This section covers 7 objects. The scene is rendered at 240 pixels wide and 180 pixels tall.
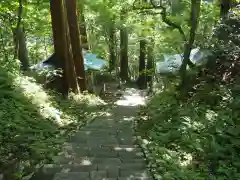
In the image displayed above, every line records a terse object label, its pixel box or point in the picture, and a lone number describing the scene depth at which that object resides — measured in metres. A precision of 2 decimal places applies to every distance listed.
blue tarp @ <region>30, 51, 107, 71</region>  19.02
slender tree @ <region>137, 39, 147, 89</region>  27.26
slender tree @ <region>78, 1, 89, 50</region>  20.10
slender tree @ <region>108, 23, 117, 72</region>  26.23
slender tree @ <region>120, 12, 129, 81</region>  27.56
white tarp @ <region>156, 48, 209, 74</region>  11.08
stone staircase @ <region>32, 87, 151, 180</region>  4.92
